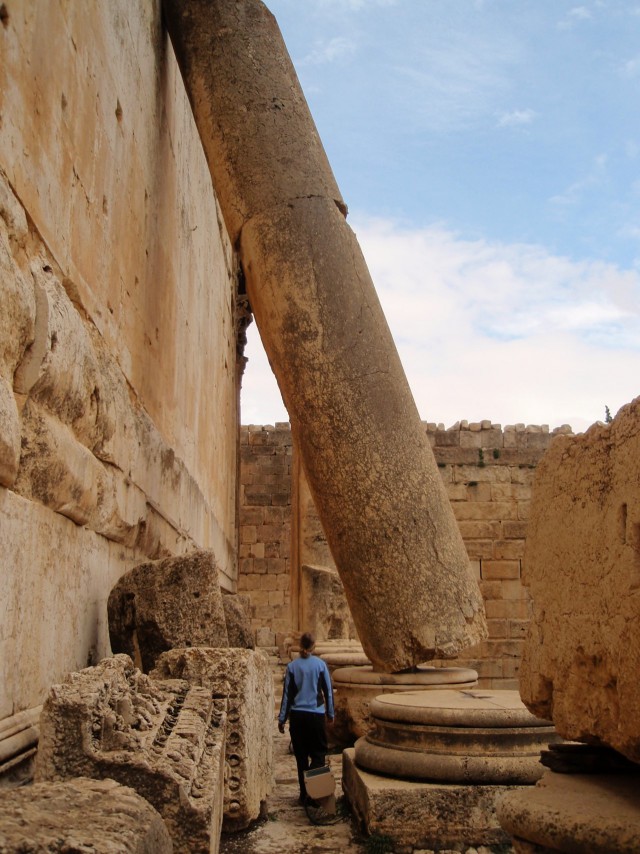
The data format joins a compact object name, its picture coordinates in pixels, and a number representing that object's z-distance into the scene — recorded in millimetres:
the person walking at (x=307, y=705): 5488
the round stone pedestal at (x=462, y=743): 4200
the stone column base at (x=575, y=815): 2135
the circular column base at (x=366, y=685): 5598
